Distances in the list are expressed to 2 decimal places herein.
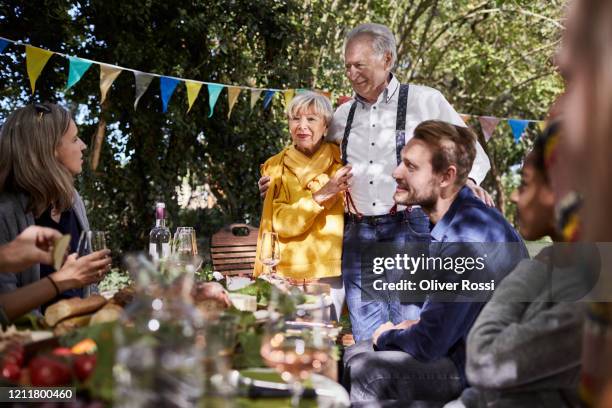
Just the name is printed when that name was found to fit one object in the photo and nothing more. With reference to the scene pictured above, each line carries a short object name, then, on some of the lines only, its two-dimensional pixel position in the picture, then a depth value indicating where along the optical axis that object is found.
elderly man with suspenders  3.51
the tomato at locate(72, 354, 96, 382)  1.21
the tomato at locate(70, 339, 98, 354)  1.35
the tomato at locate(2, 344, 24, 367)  1.32
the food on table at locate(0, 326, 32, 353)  1.43
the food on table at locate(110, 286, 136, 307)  1.95
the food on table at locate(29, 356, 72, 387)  1.20
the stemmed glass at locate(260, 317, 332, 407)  1.34
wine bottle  3.02
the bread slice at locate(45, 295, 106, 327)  1.77
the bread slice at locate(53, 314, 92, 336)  1.66
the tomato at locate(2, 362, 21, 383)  1.27
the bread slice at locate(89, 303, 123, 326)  1.70
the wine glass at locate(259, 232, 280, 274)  2.63
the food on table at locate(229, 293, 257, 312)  2.13
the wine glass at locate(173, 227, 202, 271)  2.75
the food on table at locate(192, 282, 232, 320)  1.86
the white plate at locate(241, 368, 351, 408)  1.41
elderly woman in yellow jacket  3.51
